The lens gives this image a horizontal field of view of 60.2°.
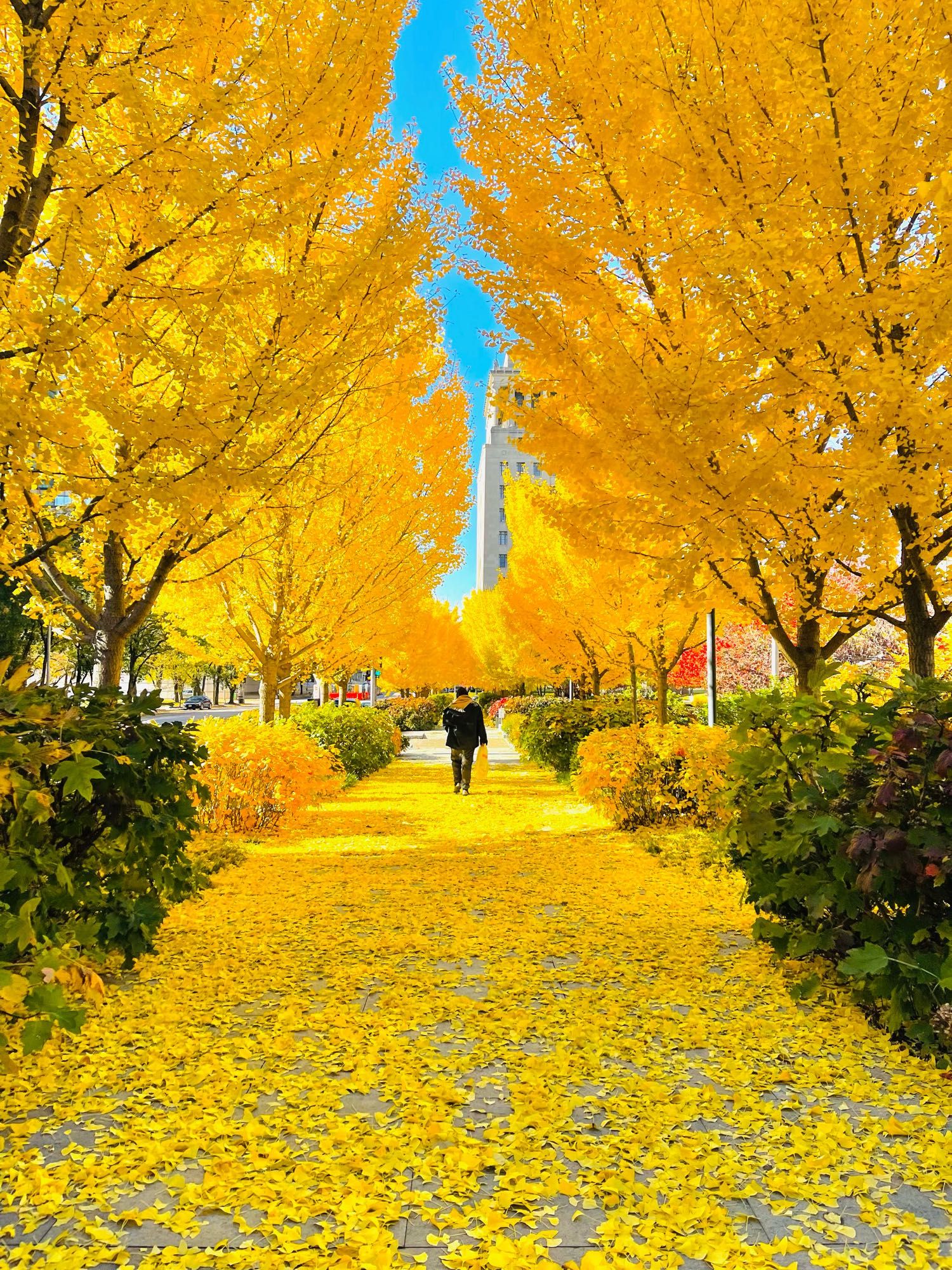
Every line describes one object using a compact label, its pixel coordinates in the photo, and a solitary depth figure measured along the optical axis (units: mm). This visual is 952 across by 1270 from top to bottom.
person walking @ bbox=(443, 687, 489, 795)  13000
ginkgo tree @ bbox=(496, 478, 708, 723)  7656
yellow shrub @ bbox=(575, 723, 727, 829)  7859
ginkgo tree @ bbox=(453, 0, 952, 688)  4117
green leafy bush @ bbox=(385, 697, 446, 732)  34562
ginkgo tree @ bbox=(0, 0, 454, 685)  3908
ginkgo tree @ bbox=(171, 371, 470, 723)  9312
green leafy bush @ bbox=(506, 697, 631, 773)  13688
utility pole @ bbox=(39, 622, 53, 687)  32250
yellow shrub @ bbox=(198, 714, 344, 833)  8375
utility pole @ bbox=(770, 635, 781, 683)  18562
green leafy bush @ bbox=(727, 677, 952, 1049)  3084
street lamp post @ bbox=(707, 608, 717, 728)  9180
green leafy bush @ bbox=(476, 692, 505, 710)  43031
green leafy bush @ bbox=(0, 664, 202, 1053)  2596
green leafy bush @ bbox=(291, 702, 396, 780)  13398
